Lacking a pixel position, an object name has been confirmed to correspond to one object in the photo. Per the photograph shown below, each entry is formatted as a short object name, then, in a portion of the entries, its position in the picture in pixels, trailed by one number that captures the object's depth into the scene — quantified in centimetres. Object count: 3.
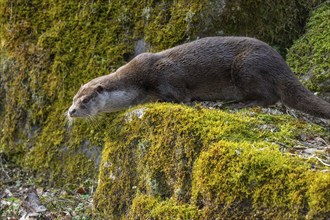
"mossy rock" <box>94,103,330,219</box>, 580
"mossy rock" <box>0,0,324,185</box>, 1150
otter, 927
